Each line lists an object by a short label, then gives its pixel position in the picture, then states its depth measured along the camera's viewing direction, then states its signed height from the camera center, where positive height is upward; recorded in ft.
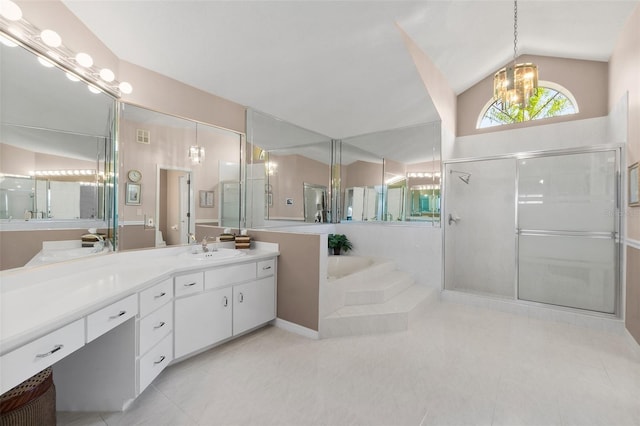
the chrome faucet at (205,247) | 8.77 -1.12
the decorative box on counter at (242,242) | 9.57 -1.05
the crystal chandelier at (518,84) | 7.54 +3.60
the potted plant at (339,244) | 14.75 -1.64
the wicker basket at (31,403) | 4.15 -3.01
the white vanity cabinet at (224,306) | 6.82 -2.60
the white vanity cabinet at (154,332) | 5.47 -2.56
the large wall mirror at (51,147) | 4.58 +1.24
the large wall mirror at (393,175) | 12.84 +1.90
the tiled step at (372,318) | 8.69 -3.42
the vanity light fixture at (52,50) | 4.50 +3.08
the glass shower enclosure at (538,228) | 10.34 -0.55
